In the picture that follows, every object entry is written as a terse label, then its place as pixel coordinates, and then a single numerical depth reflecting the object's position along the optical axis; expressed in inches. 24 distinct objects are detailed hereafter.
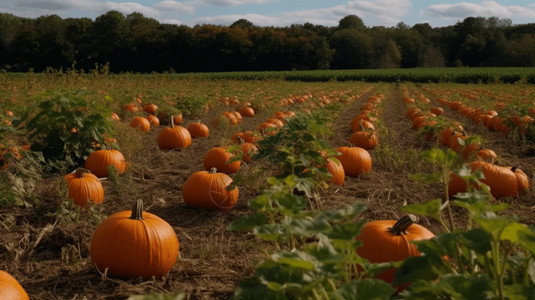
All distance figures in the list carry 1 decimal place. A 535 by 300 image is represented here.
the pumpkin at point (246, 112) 518.0
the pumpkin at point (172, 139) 307.3
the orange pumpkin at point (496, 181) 198.1
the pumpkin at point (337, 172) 215.0
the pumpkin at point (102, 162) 229.5
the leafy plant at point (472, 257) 52.8
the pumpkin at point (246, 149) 252.2
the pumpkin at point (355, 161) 240.7
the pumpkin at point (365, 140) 309.4
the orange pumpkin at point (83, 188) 177.3
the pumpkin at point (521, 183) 207.5
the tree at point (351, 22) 5099.4
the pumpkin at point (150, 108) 477.4
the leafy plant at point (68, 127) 236.1
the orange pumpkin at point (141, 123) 368.2
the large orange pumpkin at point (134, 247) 126.7
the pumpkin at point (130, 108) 449.4
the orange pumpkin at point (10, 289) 93.3
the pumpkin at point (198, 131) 358.0
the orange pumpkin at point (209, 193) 184.9
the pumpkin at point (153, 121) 412.6
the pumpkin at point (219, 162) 241.6
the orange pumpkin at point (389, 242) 111.9
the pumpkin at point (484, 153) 240.1
